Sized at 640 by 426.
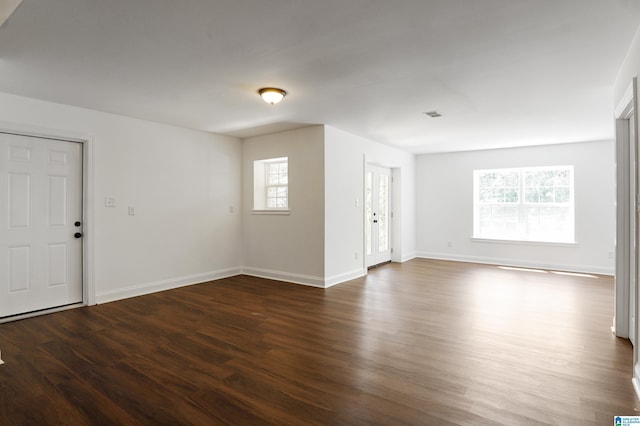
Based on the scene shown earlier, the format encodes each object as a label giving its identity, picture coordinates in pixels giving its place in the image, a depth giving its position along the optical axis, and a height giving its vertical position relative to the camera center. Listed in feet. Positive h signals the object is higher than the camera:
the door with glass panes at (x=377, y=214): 22.45 -0.06
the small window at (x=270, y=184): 20.01 +1.69
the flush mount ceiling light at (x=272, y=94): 11.84 +4.08
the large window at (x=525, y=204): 22.26 +0.61
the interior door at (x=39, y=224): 12.55 -0.42
